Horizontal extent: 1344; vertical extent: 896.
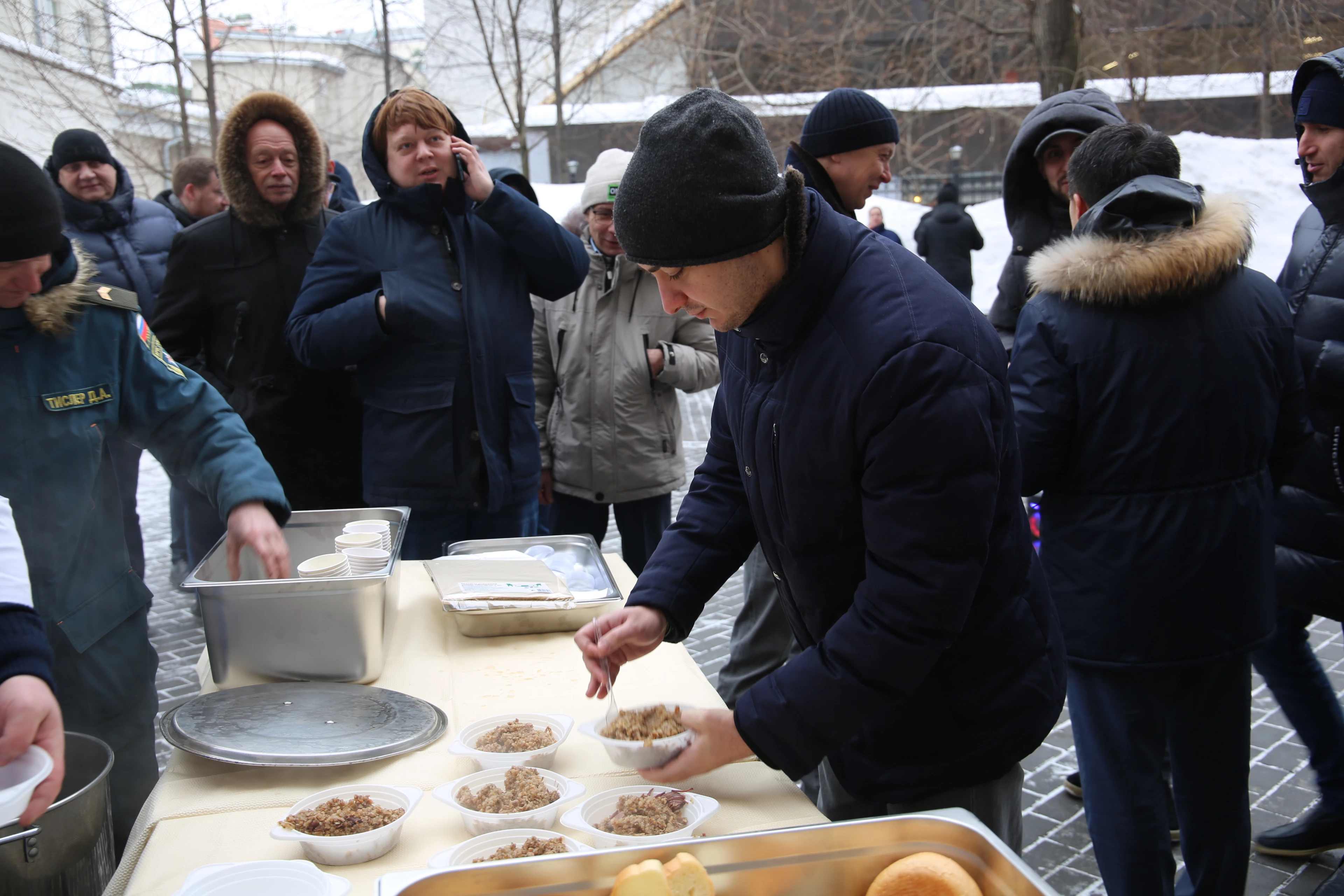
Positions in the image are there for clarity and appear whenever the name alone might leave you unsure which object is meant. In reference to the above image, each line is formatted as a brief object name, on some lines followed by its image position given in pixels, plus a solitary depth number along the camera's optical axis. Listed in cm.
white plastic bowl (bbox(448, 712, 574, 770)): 173
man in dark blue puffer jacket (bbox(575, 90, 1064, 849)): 144
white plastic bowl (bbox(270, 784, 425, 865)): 146
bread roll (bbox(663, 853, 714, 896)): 110
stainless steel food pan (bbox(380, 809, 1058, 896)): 110
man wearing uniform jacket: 215
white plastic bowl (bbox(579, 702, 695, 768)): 162
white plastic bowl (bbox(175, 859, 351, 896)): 135
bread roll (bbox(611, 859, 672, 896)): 107
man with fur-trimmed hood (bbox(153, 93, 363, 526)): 378
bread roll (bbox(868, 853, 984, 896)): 114
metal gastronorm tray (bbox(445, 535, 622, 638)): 240
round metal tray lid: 173
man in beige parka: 404
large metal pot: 156
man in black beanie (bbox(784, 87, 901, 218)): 334
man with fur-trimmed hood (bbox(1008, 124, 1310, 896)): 234
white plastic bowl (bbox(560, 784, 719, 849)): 146
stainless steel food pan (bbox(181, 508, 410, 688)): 204
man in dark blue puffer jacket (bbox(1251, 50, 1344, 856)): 284
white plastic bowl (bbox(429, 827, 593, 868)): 142
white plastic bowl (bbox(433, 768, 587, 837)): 152
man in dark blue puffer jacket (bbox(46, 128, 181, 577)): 511
